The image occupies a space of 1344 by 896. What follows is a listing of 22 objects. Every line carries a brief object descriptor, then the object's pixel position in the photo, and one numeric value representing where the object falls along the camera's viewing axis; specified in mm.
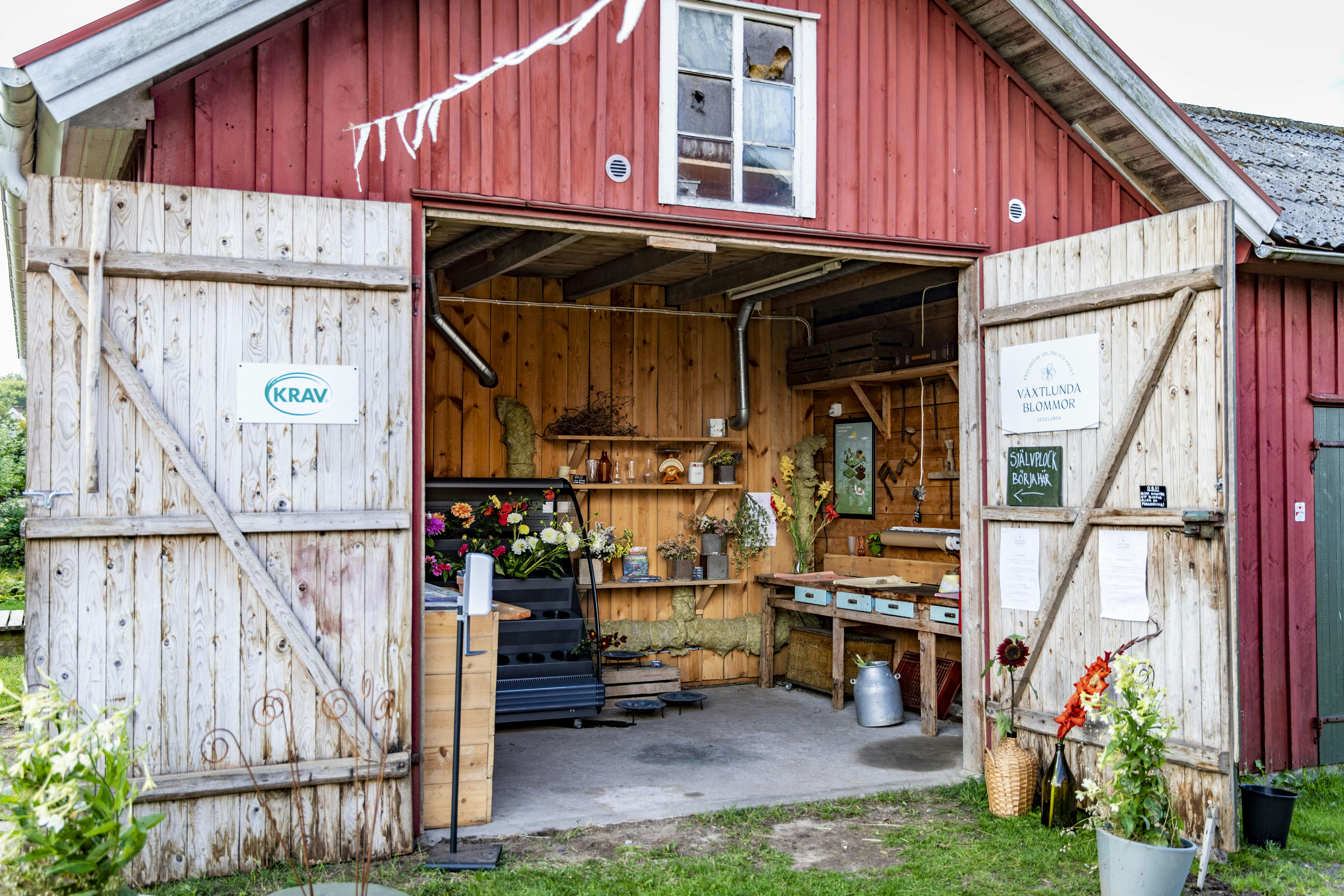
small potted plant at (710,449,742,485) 9672
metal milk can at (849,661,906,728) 7980
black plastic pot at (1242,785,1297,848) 5258
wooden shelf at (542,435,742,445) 9133
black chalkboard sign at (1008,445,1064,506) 6113
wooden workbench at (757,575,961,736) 7820
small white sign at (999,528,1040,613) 6207
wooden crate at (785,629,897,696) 8789
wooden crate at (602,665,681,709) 8594
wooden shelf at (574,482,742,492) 9156
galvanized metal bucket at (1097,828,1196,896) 4371
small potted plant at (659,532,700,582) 9523
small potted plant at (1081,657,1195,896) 4391
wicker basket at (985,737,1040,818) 5805
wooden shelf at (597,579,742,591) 9141
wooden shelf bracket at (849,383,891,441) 9367
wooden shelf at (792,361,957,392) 8289
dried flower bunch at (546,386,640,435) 9219
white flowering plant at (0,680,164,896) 2871
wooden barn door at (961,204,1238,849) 5258
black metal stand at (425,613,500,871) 4922
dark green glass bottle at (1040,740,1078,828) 5621
